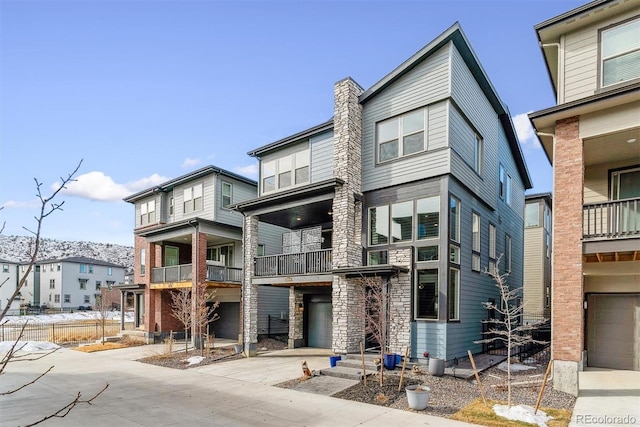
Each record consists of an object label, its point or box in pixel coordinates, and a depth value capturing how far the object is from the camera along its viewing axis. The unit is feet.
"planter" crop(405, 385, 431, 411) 31.50
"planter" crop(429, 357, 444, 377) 41.14
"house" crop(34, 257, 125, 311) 188.75
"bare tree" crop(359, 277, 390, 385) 43.22
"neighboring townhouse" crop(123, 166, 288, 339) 75.51
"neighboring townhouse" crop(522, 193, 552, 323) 81.51
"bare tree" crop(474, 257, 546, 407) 58.18
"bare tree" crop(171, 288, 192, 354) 62.21
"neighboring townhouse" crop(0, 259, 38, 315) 178.29
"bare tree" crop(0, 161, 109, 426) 9.17
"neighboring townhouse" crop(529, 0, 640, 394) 34.55
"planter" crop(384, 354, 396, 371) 43.78
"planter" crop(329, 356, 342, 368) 47.26
